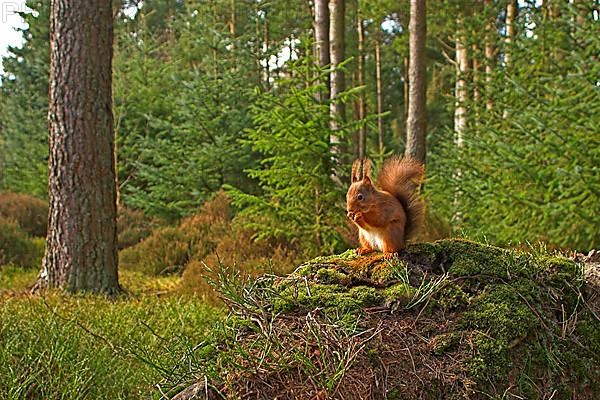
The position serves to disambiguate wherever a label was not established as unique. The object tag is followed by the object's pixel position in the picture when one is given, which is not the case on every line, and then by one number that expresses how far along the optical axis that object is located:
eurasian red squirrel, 2.09
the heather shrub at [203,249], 6.53
